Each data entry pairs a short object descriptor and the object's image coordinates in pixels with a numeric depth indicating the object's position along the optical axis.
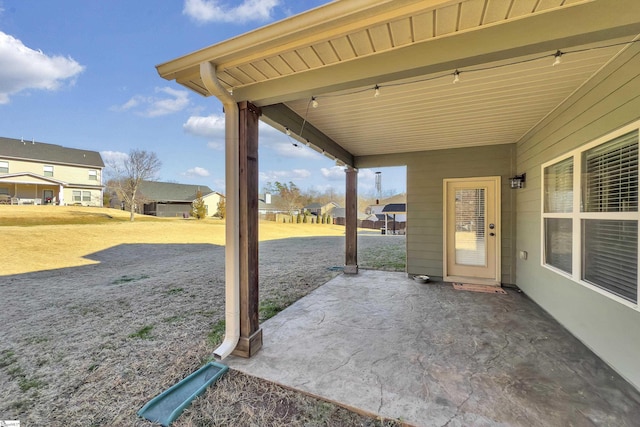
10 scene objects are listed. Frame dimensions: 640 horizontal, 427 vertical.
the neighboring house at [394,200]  23.02
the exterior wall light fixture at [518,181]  4.20
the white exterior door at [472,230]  4.77
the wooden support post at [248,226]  2.37
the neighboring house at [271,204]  28.13
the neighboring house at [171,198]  24.89
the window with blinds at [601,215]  2.06
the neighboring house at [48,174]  17.11
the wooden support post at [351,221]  5.66
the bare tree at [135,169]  17.53
